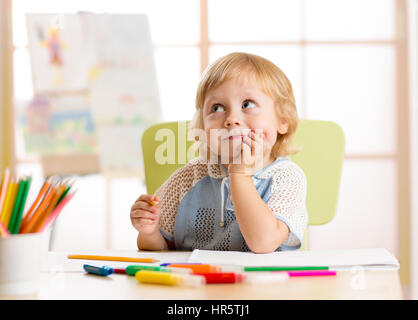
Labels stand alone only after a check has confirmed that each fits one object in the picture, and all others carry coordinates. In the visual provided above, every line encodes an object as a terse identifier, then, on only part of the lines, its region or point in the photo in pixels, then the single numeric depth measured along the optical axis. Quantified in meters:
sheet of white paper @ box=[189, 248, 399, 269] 1.61
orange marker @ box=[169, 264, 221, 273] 1.52
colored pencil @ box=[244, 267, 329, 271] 1.55
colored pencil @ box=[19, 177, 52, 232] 1.48
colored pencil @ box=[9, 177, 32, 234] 1.44
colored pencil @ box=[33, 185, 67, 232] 1.47
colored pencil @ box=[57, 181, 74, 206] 1.47
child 1.84
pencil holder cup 1.43
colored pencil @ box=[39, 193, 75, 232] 1.47
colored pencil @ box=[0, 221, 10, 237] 1.43
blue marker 1.55
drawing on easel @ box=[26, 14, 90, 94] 5.50
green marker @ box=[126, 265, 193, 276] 1.52
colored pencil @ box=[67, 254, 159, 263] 1.69
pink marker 1.54
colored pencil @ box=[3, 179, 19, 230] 1.45
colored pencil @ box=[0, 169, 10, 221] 1.45
